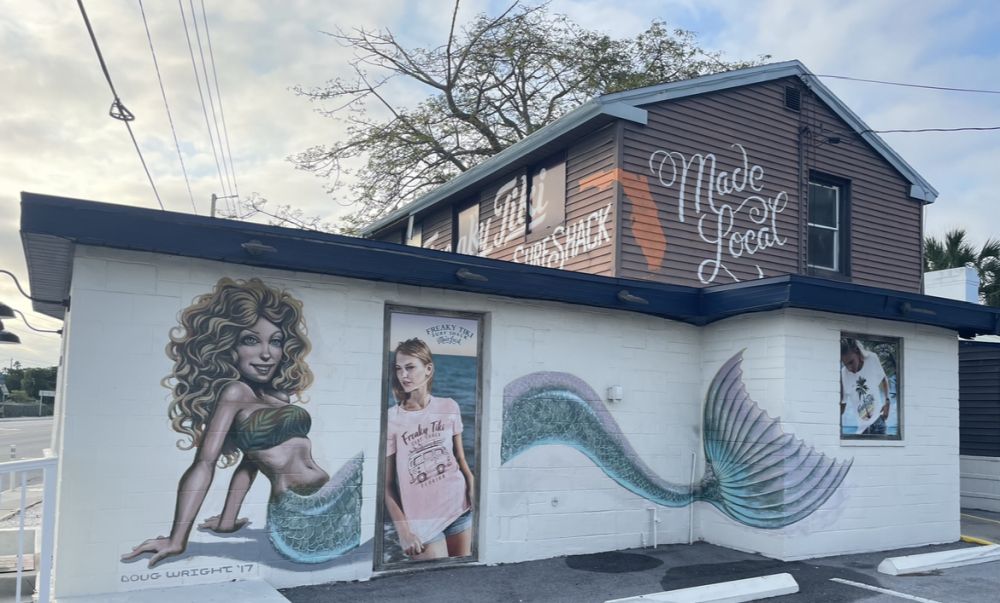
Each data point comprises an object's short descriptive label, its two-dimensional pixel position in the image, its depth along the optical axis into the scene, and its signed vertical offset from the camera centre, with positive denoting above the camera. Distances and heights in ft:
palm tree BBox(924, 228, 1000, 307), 66.18 +10.72
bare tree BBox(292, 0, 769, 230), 78.33 +28.66
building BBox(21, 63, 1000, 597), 20.86 +0.15
